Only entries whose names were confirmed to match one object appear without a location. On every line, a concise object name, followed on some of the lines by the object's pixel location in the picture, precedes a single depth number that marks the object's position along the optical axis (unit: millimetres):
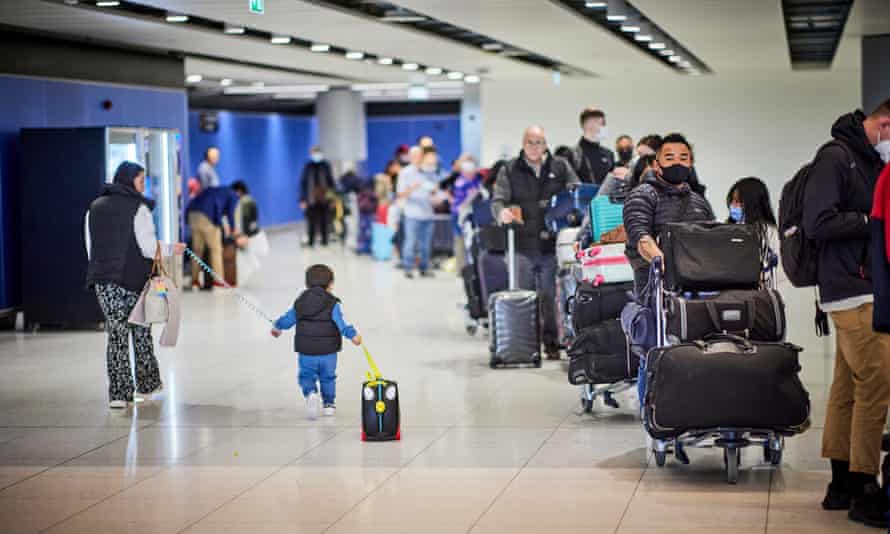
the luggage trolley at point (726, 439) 6863
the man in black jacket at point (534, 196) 11656
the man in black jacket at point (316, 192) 29766
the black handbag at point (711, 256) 6953
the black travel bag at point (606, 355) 8695
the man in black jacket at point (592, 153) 12773
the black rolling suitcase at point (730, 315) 6945
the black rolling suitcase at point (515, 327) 11281
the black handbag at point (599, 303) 8922
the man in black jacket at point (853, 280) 6164
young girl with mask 8594
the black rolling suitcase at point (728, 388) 6754
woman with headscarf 9688
